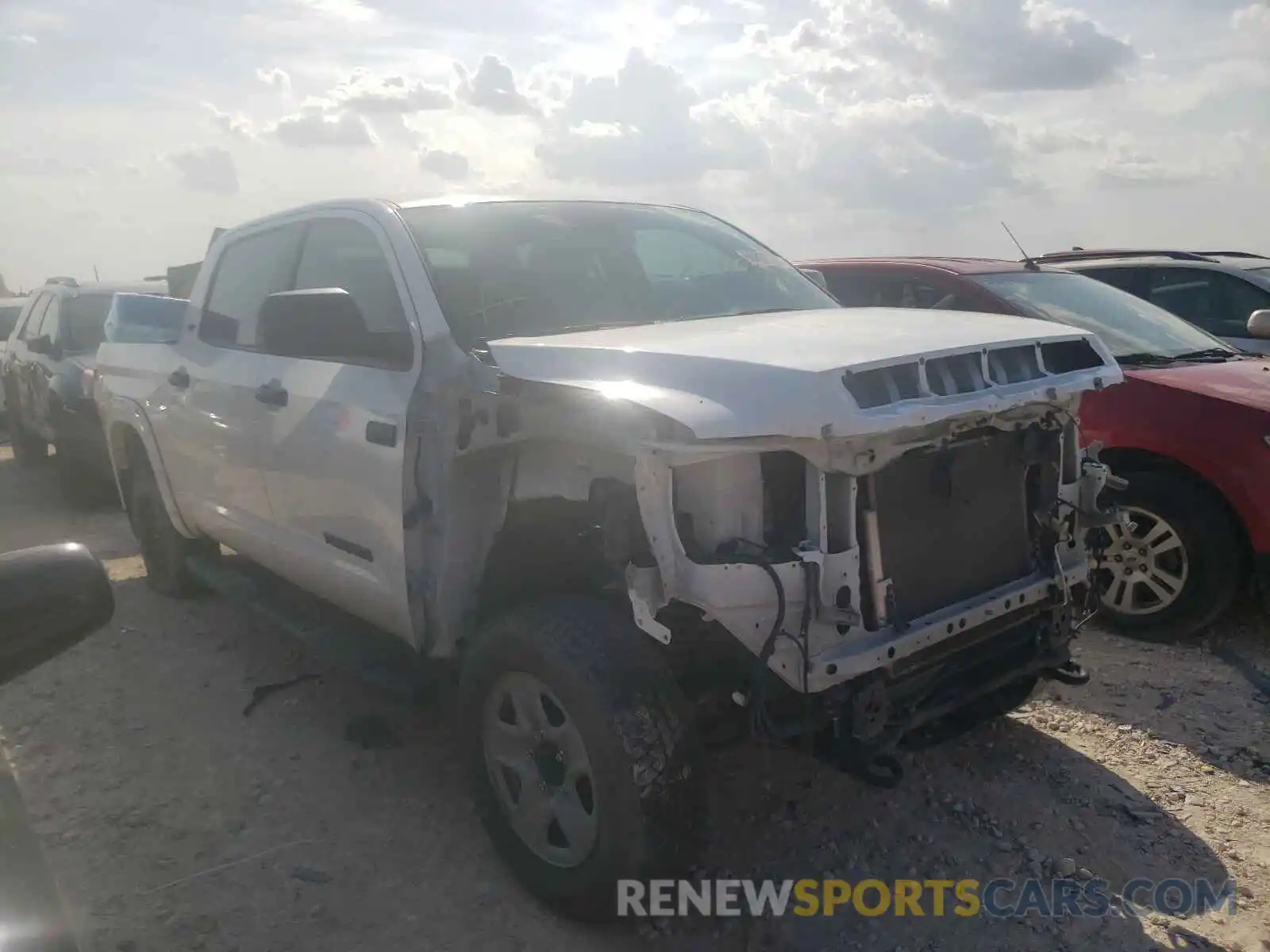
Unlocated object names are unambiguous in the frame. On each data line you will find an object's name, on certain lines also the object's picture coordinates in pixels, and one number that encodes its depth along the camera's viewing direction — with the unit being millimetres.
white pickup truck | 2484
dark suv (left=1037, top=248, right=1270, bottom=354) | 6938
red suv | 4355
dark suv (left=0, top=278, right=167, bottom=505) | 8078
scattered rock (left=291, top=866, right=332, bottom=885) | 3102
